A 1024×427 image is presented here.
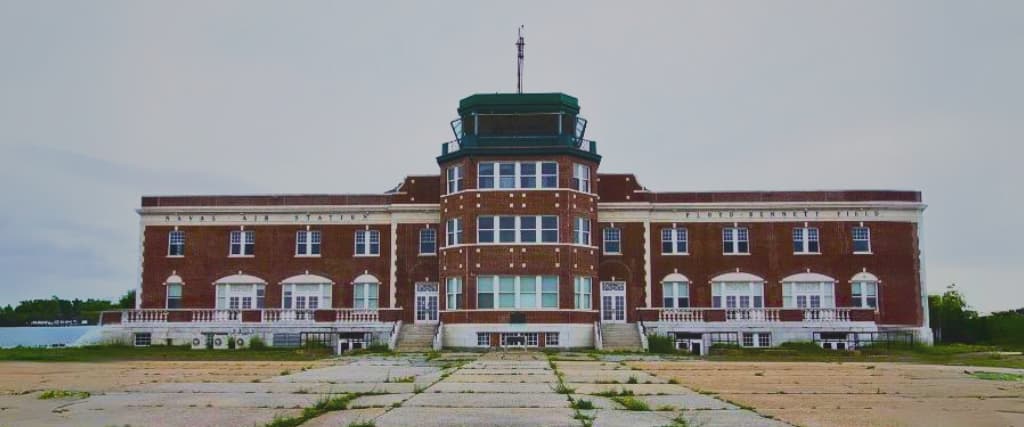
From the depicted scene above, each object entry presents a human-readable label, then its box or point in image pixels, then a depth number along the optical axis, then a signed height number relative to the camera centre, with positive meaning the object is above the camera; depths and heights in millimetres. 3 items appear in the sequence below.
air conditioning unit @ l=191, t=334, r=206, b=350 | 48781 -1252
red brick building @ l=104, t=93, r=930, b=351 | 47875 +2849
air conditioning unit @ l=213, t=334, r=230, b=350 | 48469 -1293
